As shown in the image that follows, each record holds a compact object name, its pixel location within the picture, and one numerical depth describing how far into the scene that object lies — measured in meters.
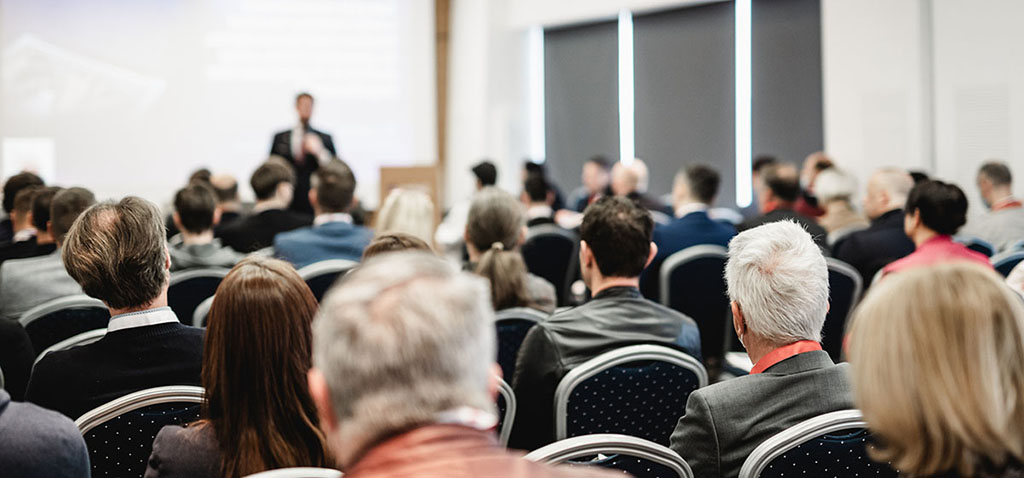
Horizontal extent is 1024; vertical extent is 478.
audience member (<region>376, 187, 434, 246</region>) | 4.61
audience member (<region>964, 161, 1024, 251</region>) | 5.88
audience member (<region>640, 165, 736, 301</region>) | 5.22
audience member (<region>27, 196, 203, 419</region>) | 2.19
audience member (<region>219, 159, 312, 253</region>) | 5.55
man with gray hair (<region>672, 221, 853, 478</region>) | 1.93
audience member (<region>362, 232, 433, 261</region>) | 2.88
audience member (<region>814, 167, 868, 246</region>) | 6.62
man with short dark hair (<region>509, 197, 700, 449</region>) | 2.79
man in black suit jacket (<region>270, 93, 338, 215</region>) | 8.19
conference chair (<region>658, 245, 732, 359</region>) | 4.55
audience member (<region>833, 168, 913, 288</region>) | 4.85
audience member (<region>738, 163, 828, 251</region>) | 5.33
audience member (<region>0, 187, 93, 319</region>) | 3.76
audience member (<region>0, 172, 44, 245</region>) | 5.26
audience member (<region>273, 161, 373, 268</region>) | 4.70
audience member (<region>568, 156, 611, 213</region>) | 9.43
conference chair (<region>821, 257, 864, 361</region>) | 4.17
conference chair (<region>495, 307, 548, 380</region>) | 3.15
